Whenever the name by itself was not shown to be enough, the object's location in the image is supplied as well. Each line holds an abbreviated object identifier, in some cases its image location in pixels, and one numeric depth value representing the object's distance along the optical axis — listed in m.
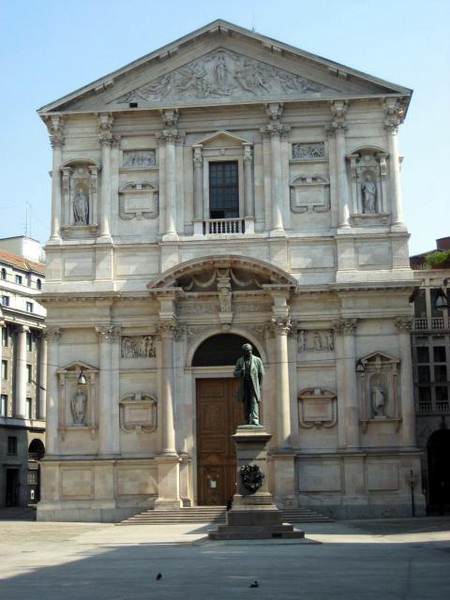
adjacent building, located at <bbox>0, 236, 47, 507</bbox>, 59.78
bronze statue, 27.41
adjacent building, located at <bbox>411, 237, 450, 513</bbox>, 46.81
